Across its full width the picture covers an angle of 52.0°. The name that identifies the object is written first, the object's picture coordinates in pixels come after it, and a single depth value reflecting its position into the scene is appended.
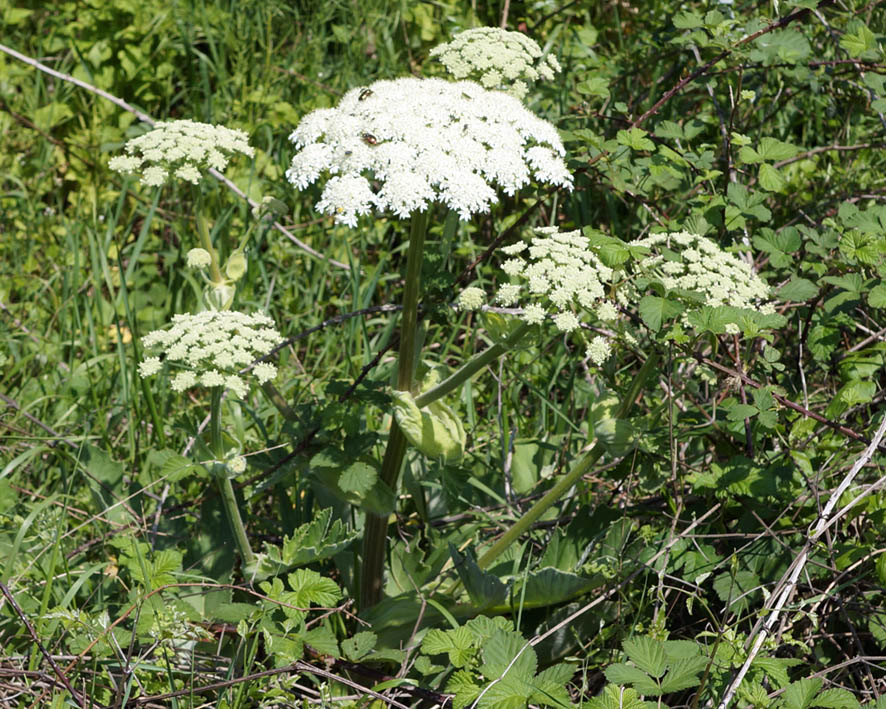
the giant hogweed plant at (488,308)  2.39
